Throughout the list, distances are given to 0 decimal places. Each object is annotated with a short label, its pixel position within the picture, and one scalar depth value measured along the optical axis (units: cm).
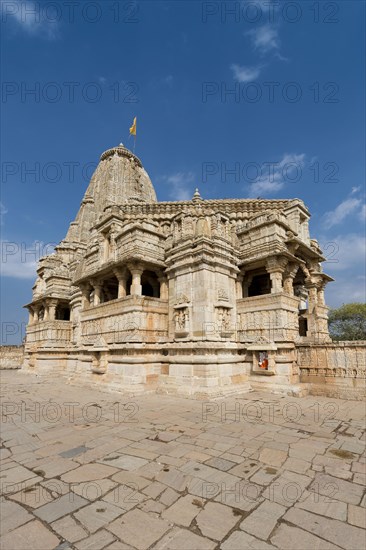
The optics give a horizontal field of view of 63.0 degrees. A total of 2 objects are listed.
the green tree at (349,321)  3791
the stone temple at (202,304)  1248
